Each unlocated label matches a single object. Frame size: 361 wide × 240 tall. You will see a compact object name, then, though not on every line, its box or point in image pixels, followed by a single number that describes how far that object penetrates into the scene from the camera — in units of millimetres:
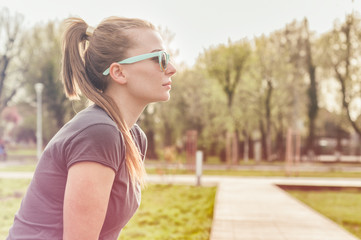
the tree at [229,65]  25750
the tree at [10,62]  21375
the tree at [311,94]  26561
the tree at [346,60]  22827
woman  1069
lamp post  19750
